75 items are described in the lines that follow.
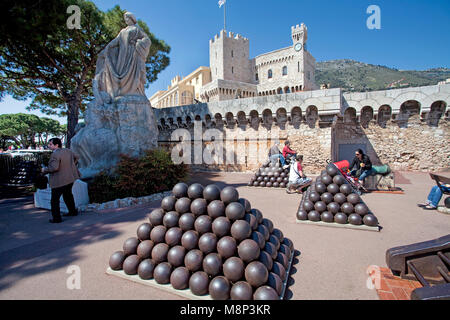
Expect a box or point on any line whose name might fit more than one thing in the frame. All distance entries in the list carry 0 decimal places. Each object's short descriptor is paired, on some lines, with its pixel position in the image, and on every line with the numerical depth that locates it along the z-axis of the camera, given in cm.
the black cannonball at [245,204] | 255
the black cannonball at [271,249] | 243
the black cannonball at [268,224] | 276
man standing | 478
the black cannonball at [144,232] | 270
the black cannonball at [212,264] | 213
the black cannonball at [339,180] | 442
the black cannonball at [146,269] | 247
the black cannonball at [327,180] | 449
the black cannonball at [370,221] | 403
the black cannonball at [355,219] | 412
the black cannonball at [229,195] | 248
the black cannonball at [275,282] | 208
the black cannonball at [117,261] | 270
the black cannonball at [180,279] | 224
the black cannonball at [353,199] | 427
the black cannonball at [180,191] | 274
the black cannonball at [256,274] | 201
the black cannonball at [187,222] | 247
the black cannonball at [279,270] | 229
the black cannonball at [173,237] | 245
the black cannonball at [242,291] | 194
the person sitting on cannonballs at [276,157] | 925
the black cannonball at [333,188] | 437
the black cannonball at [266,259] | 221
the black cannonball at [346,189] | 430
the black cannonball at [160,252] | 245
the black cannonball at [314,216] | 439
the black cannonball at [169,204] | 274
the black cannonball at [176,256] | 233
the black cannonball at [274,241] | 259
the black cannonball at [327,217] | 429
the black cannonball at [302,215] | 451
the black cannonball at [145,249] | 258
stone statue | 750
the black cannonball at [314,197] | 455
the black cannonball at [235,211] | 233
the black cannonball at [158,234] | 255
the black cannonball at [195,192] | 266
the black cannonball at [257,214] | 267
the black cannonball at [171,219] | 258
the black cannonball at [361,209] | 417
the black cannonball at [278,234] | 293
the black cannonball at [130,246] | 272
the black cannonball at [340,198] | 431
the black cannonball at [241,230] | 222
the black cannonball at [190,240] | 233
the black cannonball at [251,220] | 239
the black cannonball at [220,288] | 202
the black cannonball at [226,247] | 216
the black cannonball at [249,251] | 211
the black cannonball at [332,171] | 459
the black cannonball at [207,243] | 223
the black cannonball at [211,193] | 256
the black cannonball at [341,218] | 420
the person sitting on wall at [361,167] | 734
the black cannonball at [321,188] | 447
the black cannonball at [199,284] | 213
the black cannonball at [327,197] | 442
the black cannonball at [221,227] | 228
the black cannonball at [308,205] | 452
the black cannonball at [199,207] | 250
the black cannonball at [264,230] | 251
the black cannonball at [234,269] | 206
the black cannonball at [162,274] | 236
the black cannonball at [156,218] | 271
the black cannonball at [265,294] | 191
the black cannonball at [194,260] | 222
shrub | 640
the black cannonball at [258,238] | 229
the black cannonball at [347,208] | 426
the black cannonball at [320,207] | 442
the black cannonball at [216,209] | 241
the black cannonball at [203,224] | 237
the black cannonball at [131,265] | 259
